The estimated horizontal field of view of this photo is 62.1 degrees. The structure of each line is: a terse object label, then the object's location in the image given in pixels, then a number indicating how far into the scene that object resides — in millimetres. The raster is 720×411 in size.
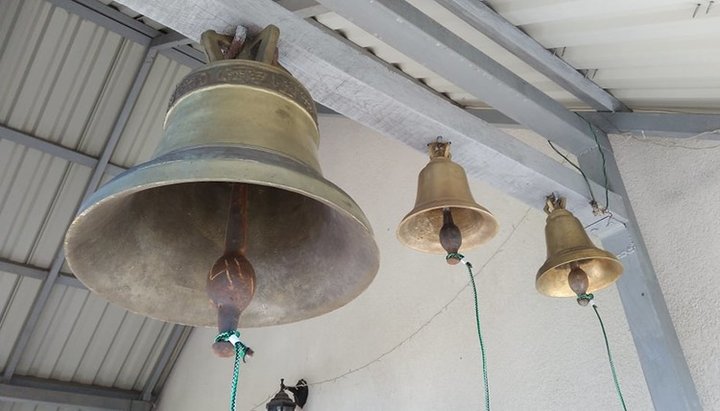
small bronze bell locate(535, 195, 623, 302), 1581
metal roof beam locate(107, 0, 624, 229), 1257
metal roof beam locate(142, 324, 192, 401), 5594
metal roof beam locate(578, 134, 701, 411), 1620
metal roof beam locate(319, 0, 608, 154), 1491
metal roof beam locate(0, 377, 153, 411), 5166
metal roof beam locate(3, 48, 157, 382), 4305
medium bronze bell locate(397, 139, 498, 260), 1440
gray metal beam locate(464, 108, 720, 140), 1903
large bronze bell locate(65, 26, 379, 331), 864
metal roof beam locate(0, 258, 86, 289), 4738
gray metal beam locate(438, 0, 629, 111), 1819
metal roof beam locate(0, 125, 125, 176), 4273
